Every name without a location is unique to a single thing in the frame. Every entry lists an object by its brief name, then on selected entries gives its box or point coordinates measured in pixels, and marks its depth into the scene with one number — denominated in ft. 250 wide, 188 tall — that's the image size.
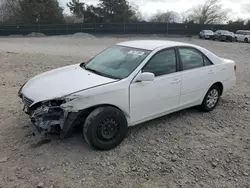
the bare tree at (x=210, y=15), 118.72
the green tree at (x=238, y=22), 108.63
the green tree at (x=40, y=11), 98.34
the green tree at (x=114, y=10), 108.37
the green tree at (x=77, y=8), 109.85
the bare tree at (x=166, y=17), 134.86
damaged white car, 8.24
